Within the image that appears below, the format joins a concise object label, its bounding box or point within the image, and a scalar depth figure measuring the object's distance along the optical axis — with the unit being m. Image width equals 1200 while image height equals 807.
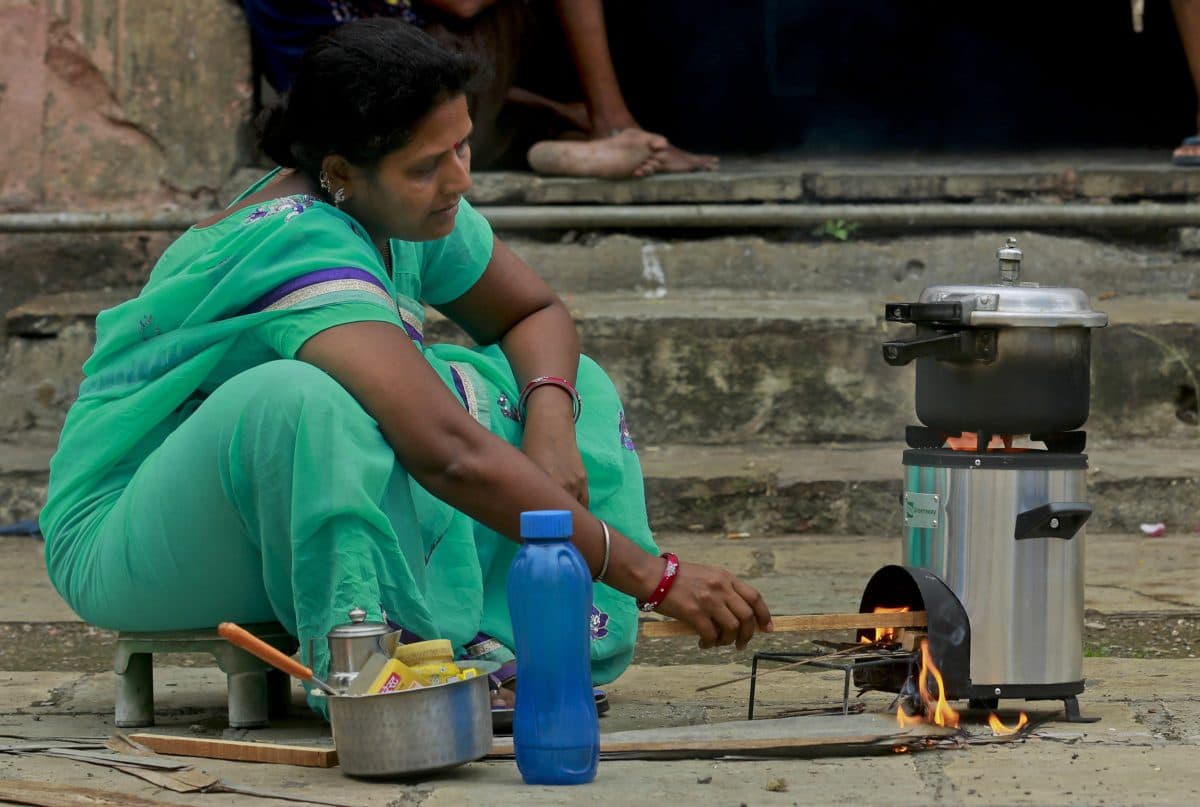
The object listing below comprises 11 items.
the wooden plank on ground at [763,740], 4.92
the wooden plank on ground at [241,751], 4.82
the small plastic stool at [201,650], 5.41
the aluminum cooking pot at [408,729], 4.47
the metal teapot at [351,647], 4.59
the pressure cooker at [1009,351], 5.07
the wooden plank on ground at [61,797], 4.36
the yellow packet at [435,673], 4.54
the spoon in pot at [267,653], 4.40
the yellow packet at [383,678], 4.49
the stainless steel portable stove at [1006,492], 5.09
